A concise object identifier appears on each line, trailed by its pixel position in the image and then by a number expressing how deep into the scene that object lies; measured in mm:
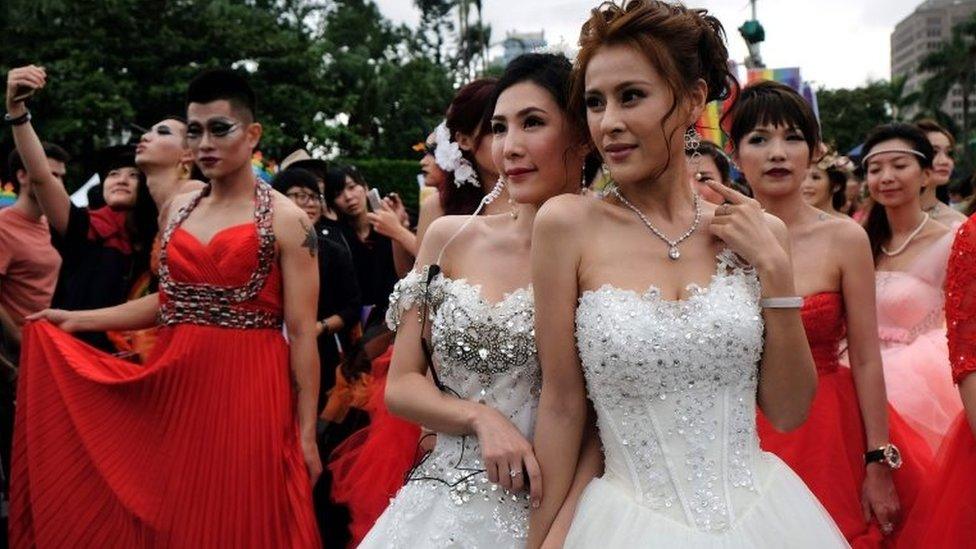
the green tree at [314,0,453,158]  38250
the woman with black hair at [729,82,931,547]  3525
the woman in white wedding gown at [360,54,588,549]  2619
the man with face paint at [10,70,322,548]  4145
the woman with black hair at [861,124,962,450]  4414
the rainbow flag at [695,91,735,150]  6172
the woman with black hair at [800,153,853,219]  5855
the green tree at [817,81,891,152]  59500
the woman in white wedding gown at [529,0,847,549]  2285
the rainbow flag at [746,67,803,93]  7001
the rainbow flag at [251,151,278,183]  9325
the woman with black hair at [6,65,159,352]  5348
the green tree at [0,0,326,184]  27391
